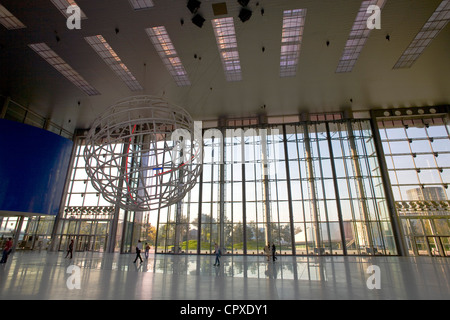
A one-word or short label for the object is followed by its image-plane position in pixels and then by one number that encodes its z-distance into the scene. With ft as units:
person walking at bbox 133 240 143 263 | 41.08
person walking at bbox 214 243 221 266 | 39.17
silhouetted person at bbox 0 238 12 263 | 35.76
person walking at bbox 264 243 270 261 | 47.67
